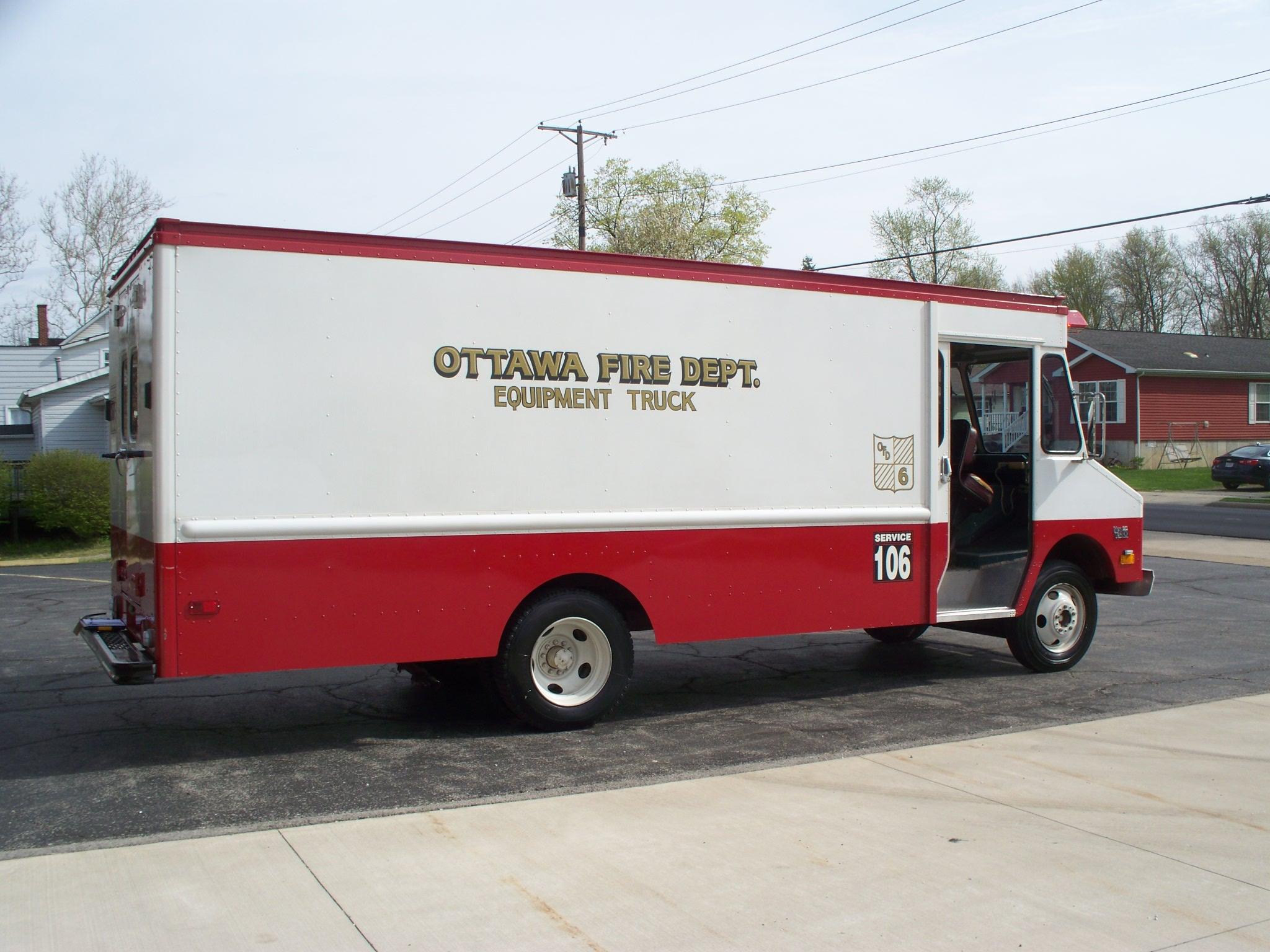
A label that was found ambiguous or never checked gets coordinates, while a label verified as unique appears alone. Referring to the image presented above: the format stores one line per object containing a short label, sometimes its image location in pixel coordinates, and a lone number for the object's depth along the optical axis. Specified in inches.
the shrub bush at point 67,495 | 813.9
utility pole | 1347.2
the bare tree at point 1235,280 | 2583.7
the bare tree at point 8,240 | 1642.5
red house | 1717.5
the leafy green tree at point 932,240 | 2146.9
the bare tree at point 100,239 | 1790.1
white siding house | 1275.8
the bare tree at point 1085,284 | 2628.0
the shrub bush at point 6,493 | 831.7
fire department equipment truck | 237.0
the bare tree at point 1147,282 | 2657.5
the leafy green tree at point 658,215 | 1961.1
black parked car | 1354.6
